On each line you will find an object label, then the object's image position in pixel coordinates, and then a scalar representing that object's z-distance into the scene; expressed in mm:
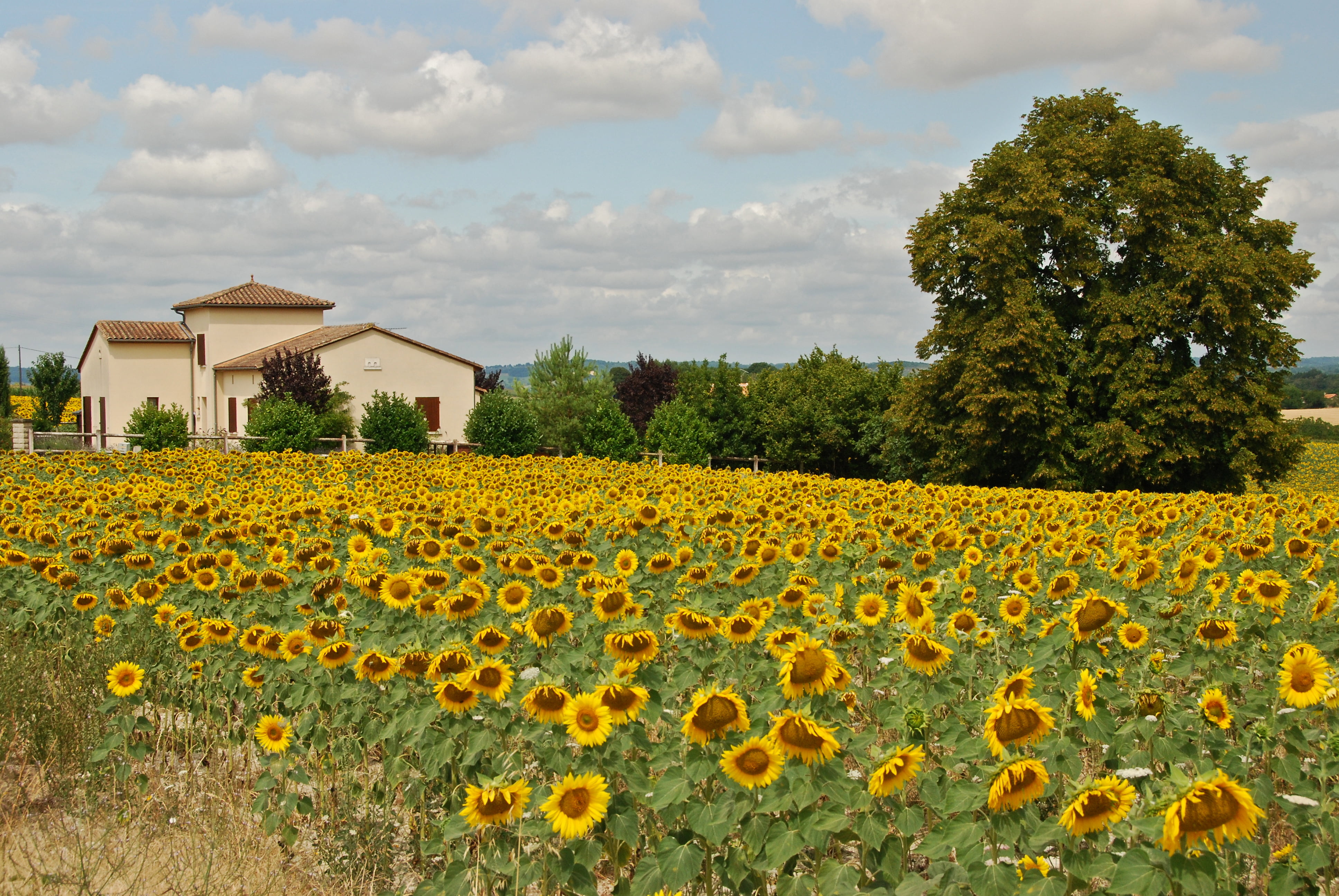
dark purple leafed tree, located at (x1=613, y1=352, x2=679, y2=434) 57812
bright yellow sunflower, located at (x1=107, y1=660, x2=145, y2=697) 5082
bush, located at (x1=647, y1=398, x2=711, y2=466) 42688
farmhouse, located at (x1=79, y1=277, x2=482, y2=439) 45750
